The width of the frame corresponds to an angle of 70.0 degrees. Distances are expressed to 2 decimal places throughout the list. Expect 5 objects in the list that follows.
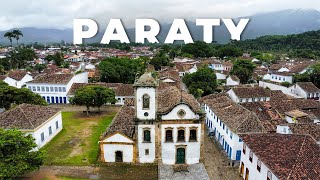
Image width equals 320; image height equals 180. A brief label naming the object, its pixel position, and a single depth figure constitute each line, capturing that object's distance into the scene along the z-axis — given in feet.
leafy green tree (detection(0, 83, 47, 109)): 106.18
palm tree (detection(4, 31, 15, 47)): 253.89
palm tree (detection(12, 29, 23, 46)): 253.86
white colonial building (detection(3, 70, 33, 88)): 165.56
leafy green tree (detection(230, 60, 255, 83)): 188.46
